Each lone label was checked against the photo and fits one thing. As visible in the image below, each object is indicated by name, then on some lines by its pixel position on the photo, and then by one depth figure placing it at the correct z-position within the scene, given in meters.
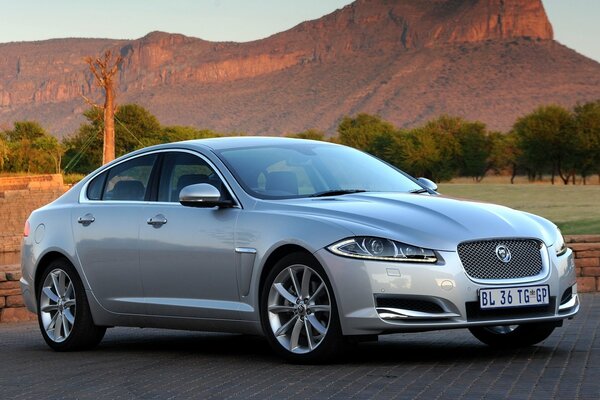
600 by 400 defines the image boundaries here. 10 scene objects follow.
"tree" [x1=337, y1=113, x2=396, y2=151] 164.25
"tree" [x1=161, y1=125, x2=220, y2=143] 148.12
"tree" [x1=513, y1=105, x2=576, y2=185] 126.06
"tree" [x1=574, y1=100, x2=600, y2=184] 122.38
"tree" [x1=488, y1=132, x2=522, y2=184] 148.12
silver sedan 7.93
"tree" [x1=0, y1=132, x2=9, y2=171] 84.62
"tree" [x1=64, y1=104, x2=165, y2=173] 126.56
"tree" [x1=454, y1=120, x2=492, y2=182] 148.12
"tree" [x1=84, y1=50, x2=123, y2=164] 60.05
